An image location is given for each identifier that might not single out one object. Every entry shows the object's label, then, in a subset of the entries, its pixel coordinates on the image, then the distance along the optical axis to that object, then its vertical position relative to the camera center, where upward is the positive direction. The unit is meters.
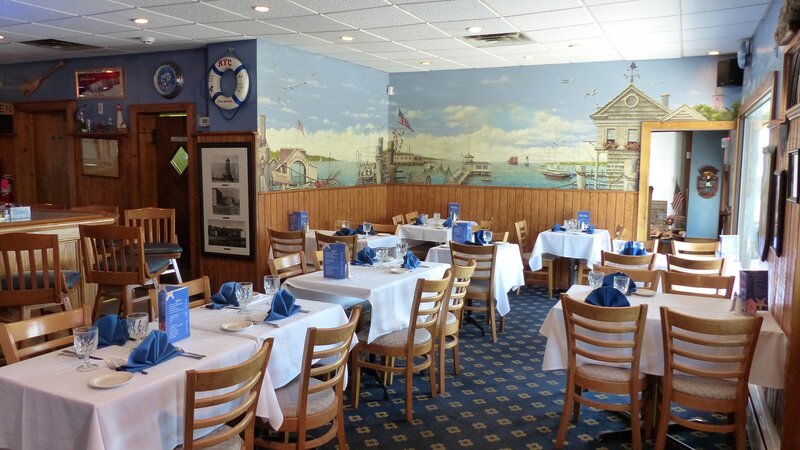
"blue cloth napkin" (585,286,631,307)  3.49 -0.69
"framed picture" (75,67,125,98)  7.81 +1.19
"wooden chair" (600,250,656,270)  5.12 -0.69
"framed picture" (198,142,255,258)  6.97 -0.28
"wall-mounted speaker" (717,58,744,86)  7.11 +1.25
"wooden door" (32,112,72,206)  8.77 +0.24
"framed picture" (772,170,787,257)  3.42 -0.16
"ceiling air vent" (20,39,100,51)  6.98 +1.50
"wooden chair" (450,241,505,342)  5.53 -0.84
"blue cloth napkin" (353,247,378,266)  4.83 -0.64
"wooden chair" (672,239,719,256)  5.81 -0.65
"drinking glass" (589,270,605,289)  3.94 -0.65
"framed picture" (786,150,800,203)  3.00 +0.02
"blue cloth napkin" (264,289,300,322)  3.20 -0.70
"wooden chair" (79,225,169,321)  4.75 -0.76
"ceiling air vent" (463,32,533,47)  6.40 +1.49
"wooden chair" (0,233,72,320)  4.13 -0.75
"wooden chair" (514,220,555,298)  7.30 -0.97
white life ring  6.78 +1.04
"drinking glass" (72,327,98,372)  2.47 -0.68
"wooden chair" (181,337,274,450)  2.17 -0.87
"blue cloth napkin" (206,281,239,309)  3.45 -0.70
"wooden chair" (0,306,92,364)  2.54 -0.69
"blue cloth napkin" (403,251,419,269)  4.70 -0.66
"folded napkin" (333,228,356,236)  6.42 -0.59
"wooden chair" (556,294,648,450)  3.20 -0.97
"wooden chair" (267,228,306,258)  6.25 -0.70
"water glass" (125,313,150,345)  2.78 -0.69
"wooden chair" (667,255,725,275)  4.64 -0.65
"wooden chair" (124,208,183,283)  5.51 -0.65
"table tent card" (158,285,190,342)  2.75 -0.63
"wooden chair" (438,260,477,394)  4.28 -0.99
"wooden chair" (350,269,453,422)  3.83 -1.07
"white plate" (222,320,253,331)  2.98 -0.75
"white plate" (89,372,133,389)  2.25 -0.78
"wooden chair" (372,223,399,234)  7.13 -0.61
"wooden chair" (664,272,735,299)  4.09 -0.69
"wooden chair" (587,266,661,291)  4.23 -0.68
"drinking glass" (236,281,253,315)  3.34 -0.65
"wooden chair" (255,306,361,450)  2.74 -1.08
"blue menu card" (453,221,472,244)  6.16 -0.57
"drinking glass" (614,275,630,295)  3.91 -0.67
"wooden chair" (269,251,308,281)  4.32 -0.64
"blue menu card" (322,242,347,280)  4.27 -0.60
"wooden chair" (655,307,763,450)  2.98 -0.97
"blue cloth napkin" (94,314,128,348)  2.74 -0.71
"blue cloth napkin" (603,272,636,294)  3.94 -0.67
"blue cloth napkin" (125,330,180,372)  2.44 -0.73
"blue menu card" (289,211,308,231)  7.22 -0.53
